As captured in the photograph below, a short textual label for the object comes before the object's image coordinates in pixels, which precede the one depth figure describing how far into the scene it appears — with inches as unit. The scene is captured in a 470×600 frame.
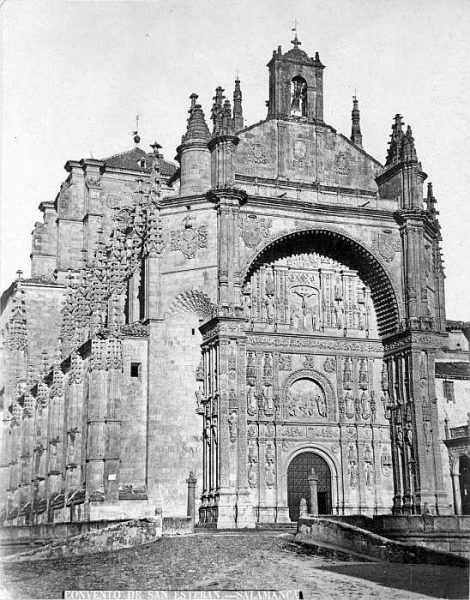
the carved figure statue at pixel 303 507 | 1182.3
